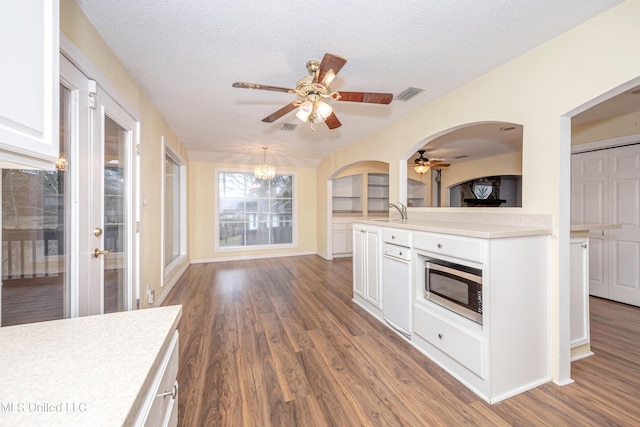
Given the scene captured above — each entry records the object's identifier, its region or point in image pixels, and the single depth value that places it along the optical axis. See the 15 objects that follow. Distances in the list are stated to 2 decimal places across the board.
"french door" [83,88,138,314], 1.74
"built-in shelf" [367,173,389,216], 7.18
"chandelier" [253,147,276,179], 4.95
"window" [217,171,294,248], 5.98
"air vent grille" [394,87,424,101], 2.61
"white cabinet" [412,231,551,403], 1.63
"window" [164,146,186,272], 4.29
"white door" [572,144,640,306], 3.07
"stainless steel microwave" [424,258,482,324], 1.73
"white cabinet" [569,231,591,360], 2.03
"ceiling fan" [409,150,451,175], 5.21
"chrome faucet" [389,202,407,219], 3.24
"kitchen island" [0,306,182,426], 0.50
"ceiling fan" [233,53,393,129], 1.85
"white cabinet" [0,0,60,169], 0.63
